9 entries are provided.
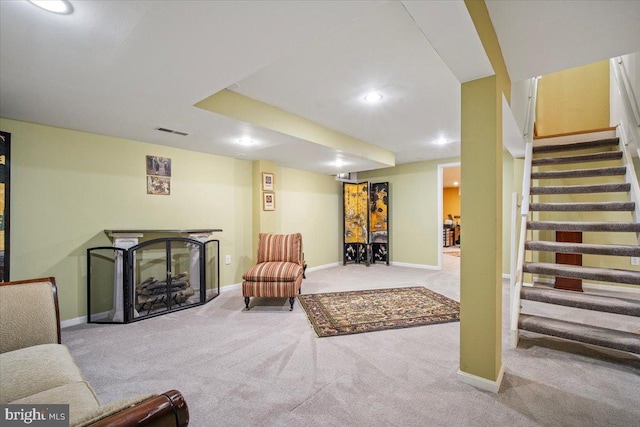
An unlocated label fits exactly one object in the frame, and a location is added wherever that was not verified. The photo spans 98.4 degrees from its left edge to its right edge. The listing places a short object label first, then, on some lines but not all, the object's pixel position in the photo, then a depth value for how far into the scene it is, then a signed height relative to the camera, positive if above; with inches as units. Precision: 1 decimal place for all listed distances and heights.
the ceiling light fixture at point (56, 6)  51.6 +39.3
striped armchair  140.3 -32.1
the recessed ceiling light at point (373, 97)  110.1 +47.3
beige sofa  21.4 -28.3
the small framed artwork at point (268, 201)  194.7 +8.3
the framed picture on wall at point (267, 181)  194.1 +22.1
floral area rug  116.3 -47.3
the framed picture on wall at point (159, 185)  148.2 +14.7
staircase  89.3 -13.7
